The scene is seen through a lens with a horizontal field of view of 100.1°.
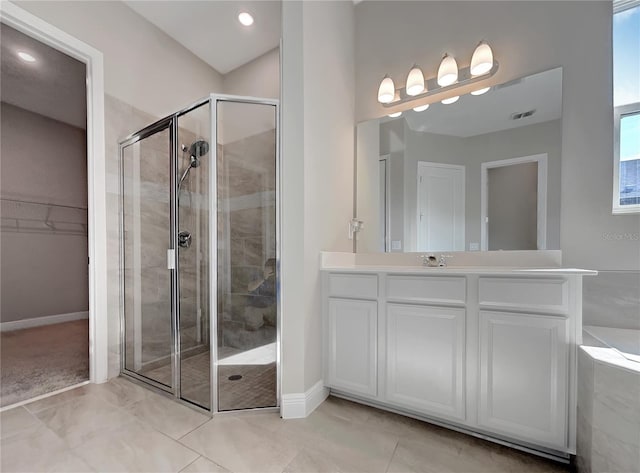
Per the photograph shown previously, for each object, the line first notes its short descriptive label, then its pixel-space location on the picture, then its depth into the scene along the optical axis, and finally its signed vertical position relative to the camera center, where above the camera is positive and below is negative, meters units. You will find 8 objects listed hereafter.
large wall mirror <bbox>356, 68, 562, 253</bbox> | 1.65 +0.42
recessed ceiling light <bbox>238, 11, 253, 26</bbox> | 2.40 +1.94
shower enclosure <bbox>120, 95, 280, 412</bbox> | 1.79 -0.17
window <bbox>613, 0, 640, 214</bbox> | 1.44 +0.70
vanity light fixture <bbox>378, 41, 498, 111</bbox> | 1.79 +1.11
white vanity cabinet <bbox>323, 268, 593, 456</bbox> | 1.19 -0.61
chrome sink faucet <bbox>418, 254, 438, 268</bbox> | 1.88 -0.21
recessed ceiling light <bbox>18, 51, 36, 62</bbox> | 2.30 +1.55
